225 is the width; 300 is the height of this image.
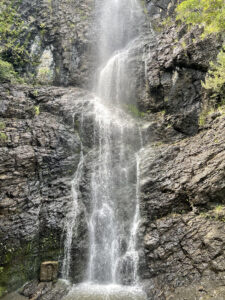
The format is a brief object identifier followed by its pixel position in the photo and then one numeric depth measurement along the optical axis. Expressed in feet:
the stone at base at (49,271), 33.60
